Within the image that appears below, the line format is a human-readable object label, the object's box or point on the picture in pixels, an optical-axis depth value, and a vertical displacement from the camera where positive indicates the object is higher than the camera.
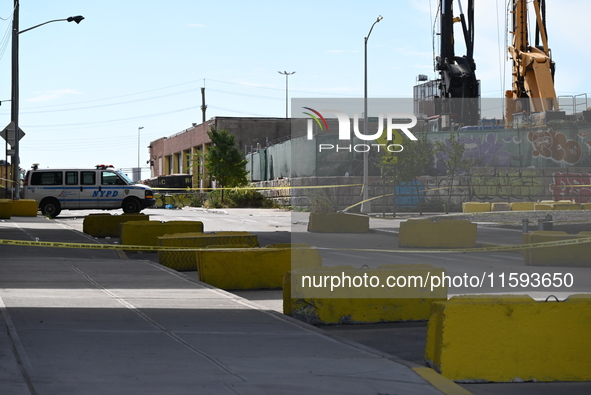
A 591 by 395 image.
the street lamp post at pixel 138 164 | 125.75 +3.54
